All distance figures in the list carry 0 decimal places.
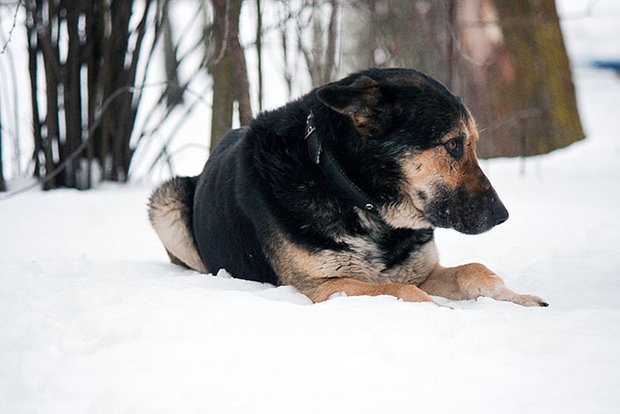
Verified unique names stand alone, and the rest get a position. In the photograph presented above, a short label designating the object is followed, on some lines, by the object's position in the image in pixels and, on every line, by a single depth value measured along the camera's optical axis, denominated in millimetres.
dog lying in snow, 3773
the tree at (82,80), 7555
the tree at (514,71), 10023
